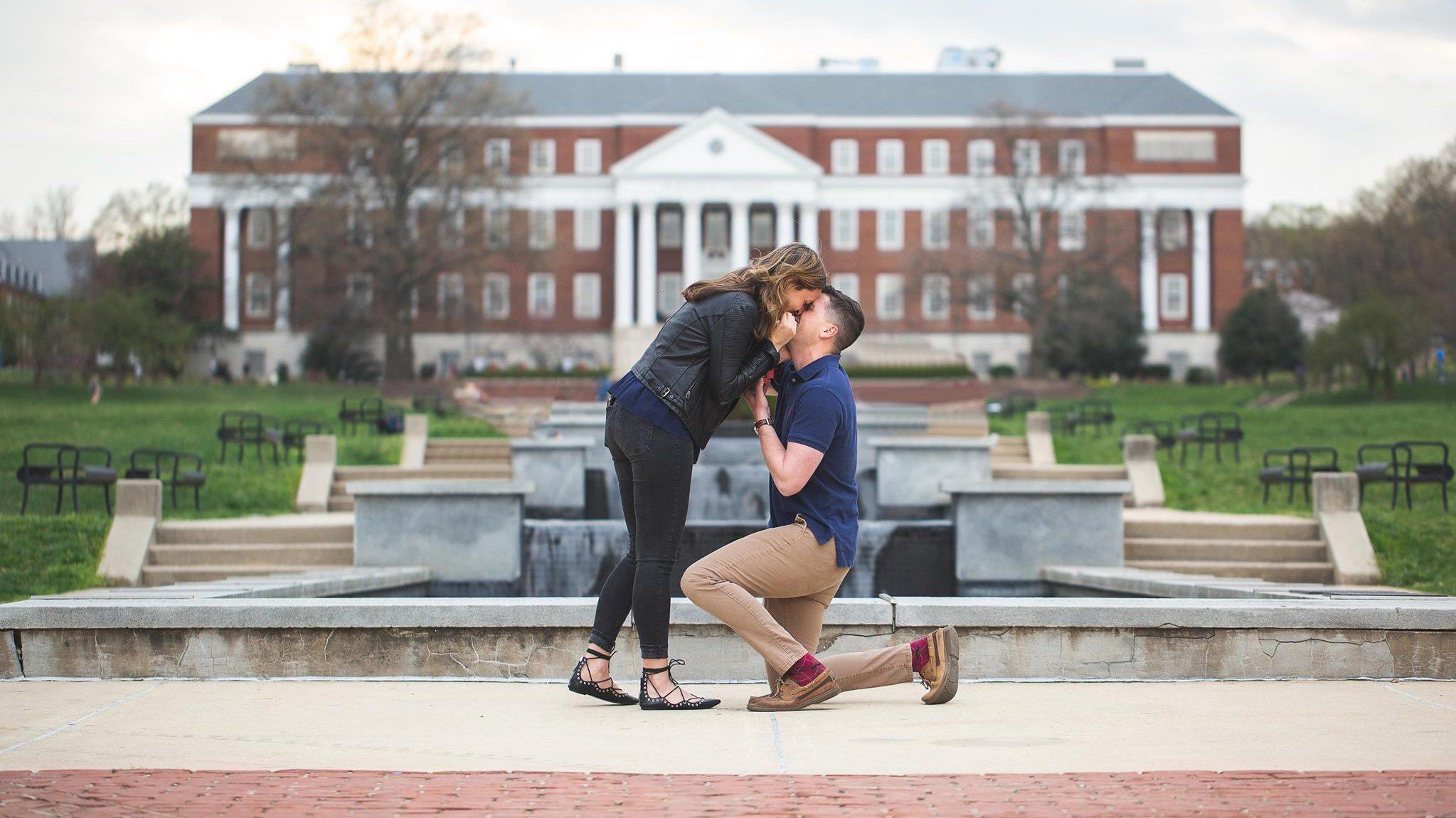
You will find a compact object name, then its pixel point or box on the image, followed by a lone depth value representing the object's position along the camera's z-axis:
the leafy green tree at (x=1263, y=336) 63.28
